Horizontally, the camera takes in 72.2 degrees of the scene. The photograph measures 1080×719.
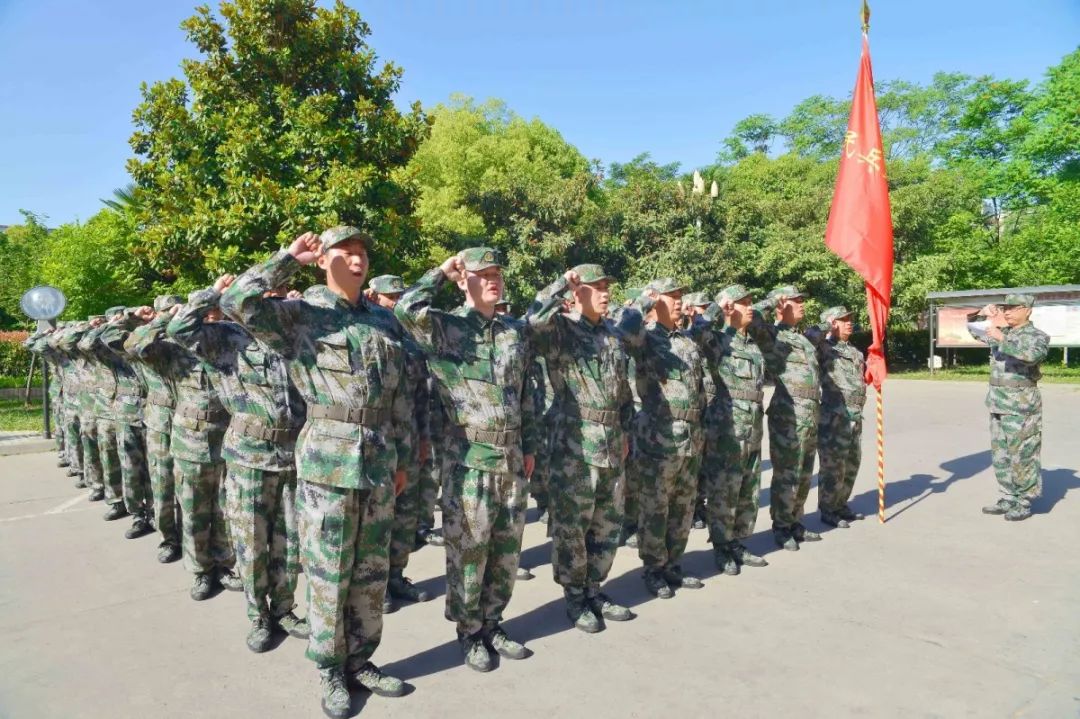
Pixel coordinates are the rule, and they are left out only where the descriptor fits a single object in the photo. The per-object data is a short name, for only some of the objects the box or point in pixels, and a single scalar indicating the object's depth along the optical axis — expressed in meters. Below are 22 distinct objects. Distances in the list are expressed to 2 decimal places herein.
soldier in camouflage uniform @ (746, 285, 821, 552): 5.94
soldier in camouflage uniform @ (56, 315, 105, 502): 7.56
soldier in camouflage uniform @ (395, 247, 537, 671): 3.71
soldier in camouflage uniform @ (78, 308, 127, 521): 6.85
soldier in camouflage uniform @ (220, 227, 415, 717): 3.30
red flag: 6.84
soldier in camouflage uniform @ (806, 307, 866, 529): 6.51
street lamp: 10.62
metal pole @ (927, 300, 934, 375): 22.11
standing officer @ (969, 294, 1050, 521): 6.71
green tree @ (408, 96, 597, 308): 18.52
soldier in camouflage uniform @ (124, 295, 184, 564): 5.52
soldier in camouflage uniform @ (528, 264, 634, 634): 4.24
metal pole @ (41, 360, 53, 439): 11.72
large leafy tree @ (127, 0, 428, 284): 10.87
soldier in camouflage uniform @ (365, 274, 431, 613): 4.60
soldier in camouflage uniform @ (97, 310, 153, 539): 6.45
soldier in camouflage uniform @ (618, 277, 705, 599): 4.79
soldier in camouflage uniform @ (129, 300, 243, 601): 4.77
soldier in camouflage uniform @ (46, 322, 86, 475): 8.30
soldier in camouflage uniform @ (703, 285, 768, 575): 5.31
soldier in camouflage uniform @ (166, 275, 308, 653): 4.05
